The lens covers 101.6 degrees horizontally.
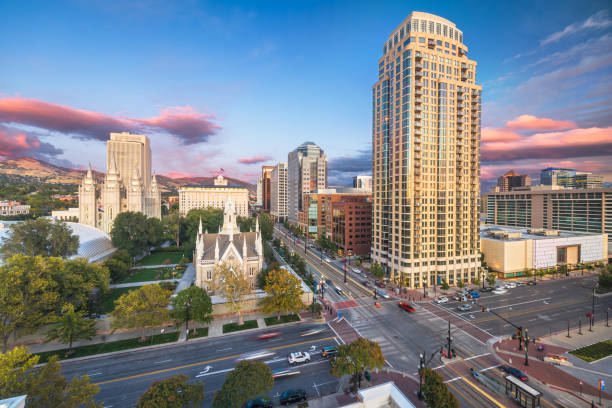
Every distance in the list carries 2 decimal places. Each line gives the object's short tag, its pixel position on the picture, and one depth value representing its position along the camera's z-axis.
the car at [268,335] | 41.70
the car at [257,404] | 26.81
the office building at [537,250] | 75.50
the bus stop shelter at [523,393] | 26.24
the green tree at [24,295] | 33.16
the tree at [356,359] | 26.98
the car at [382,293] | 60.41
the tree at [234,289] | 46.16
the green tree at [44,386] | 19.39
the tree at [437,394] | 22.47
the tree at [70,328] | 36.25
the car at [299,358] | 34.56
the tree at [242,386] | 21.88
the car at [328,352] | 36.50
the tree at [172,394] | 19.81
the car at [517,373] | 32.19
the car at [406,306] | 52.50
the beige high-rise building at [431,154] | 67.19
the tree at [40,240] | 54.69
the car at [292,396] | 27.67
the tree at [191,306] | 41.81
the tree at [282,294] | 45.56
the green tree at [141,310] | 38.84
